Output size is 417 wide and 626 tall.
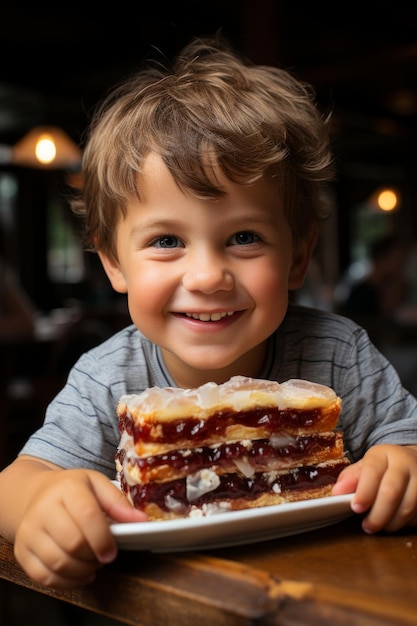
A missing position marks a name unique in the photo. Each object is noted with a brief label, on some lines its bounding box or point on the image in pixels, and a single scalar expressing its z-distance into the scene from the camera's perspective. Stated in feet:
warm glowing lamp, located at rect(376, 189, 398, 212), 18.10
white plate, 2.37
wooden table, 1.99
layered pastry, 2.69
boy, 3.33
